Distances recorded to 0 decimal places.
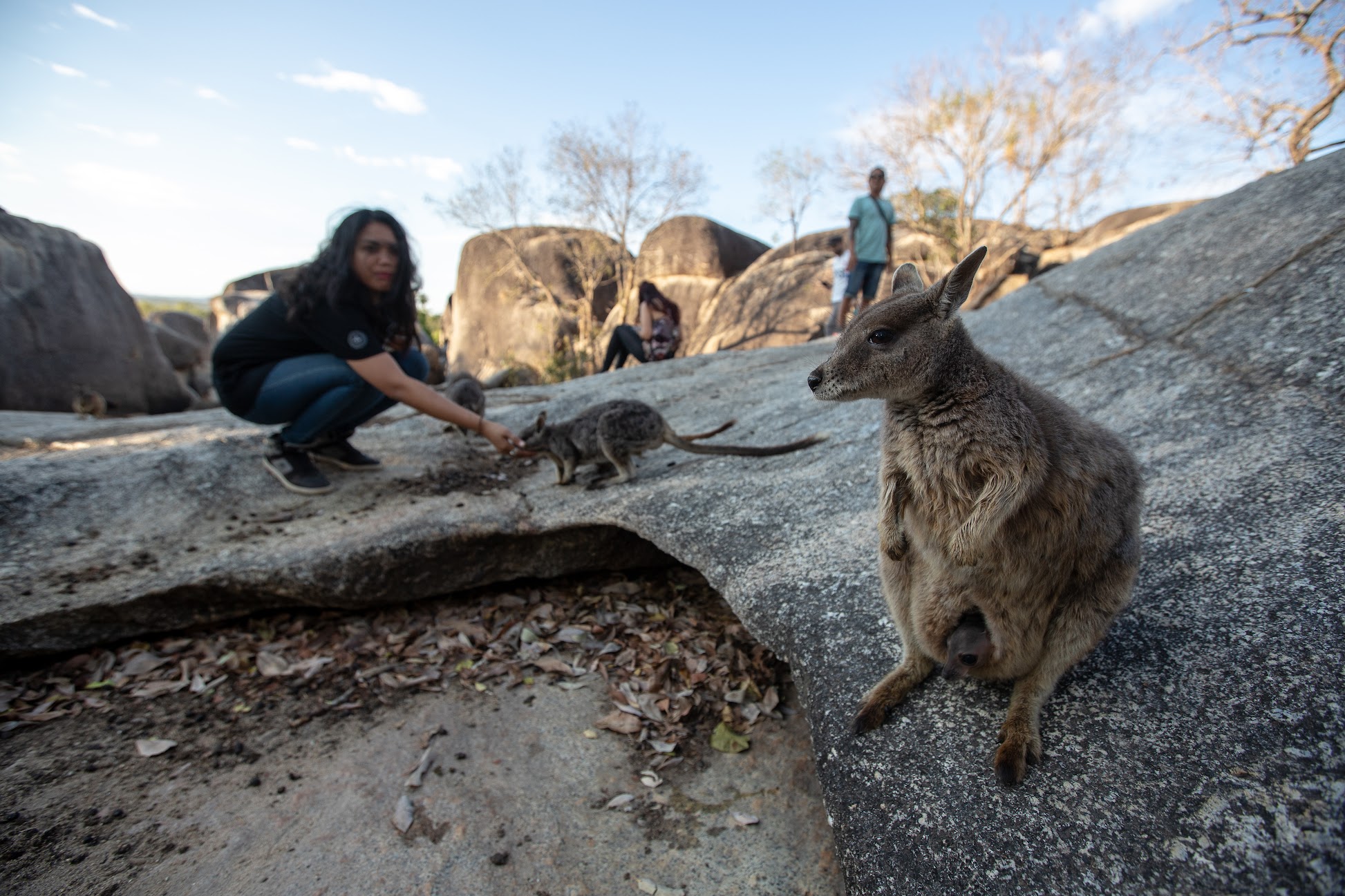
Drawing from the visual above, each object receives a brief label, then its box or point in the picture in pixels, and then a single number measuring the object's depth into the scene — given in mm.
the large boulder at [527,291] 21562
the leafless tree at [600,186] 20953
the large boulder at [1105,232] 16609
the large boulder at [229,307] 23406
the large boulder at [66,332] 10078
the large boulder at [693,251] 20547
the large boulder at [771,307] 16922
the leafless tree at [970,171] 19609
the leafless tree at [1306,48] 10734
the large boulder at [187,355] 16156
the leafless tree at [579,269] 21406
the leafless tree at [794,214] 21672
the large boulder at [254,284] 26375
